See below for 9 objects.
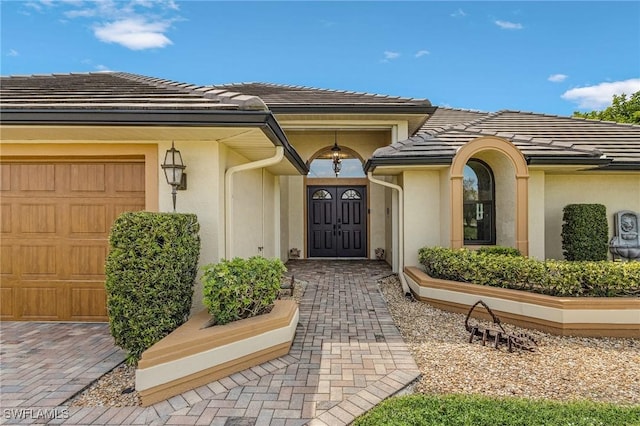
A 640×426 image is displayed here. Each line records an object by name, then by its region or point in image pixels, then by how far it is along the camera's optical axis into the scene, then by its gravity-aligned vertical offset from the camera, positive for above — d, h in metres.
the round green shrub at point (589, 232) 7.63 -0.51
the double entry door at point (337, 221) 12.80 -0.31
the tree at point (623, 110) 18.66 +6.25
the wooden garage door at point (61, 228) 5.10 -0.21
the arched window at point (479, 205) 8.04 +0.19
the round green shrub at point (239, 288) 3.90 -0.94
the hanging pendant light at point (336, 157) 11.40 +2.12
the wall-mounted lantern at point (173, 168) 4.54 +0.66
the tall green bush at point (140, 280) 3.59 -0.75
